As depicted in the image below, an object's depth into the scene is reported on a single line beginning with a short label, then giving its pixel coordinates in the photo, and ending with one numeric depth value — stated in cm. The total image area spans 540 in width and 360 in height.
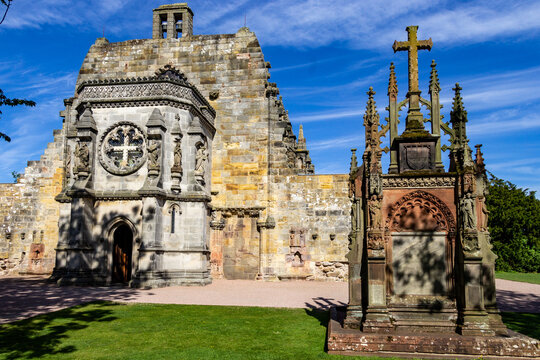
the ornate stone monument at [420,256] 721
